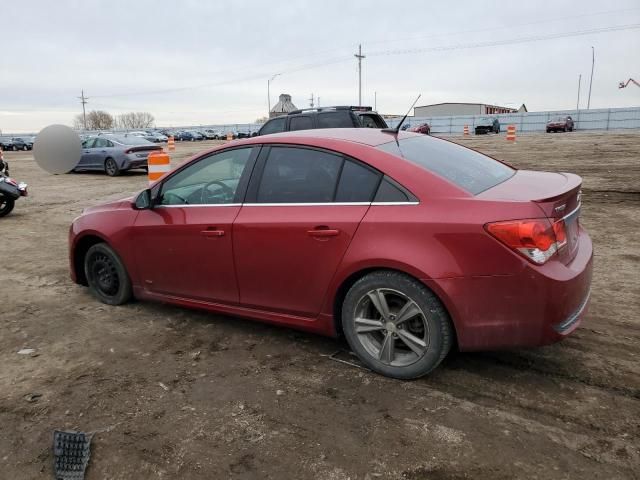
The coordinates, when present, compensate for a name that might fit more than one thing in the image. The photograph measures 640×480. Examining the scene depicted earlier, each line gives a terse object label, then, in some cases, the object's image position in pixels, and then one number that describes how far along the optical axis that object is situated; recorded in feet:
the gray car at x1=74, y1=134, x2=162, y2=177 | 55.87
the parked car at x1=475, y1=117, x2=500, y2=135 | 153.48
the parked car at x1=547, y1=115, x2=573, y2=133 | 147.23
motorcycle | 32.27
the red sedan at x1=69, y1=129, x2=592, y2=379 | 9.61
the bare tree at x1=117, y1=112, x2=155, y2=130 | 413.65
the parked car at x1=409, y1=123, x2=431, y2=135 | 123.85
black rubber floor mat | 8.36
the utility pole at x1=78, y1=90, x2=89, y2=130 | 326.07
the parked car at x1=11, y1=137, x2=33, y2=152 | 155.33
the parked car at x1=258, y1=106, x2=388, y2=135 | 36.14
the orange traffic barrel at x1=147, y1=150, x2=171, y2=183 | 29.37
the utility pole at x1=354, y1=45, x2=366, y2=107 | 217.15
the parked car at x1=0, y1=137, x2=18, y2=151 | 156.90
